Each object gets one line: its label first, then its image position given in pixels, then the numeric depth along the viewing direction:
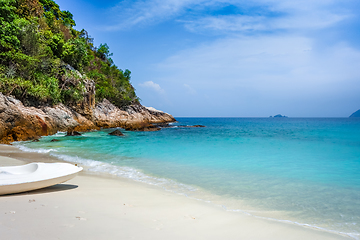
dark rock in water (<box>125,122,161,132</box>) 28.86
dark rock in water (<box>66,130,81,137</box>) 18.61
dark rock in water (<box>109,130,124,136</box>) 21.35
